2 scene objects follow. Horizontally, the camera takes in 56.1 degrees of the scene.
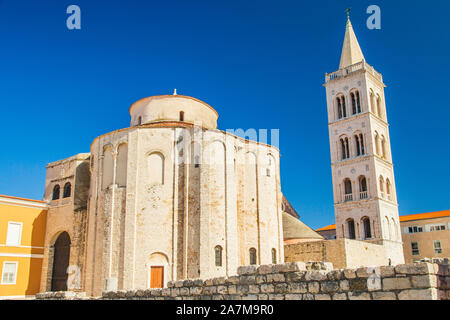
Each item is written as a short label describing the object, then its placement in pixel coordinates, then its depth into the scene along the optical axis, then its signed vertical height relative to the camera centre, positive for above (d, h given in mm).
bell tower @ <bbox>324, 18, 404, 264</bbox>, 40281 +11634
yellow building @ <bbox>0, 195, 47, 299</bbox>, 26734 +2190
